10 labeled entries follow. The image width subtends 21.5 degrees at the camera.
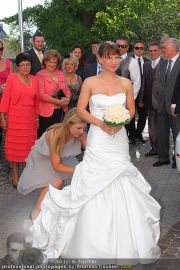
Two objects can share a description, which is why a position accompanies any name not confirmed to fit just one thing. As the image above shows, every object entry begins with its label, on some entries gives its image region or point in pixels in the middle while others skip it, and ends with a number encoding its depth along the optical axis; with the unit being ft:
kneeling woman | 16.43
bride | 14.61
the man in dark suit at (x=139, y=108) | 31.76
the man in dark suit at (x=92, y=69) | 29.58
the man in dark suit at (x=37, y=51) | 28.17
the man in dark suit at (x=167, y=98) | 24.88
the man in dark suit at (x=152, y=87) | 28.82
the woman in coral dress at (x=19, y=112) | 22.11
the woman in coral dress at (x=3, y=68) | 26.43
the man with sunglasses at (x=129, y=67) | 30.42
